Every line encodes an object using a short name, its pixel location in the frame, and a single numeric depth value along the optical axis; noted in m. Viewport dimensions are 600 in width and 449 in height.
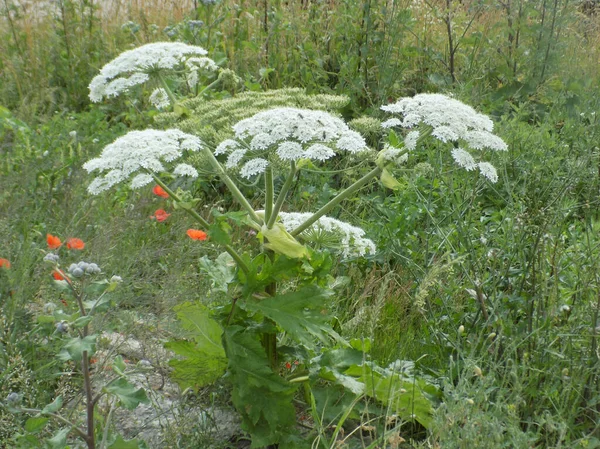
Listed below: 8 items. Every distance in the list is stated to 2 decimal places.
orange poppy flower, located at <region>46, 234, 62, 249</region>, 2.96
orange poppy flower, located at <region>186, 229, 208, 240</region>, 3.27
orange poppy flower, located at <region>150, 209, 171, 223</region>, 3.79
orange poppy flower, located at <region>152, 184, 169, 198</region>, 3.74
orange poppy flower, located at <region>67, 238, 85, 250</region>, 3.04
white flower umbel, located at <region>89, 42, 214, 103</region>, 2.82
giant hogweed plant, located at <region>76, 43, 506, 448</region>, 2.30
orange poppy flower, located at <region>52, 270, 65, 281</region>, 2.79
